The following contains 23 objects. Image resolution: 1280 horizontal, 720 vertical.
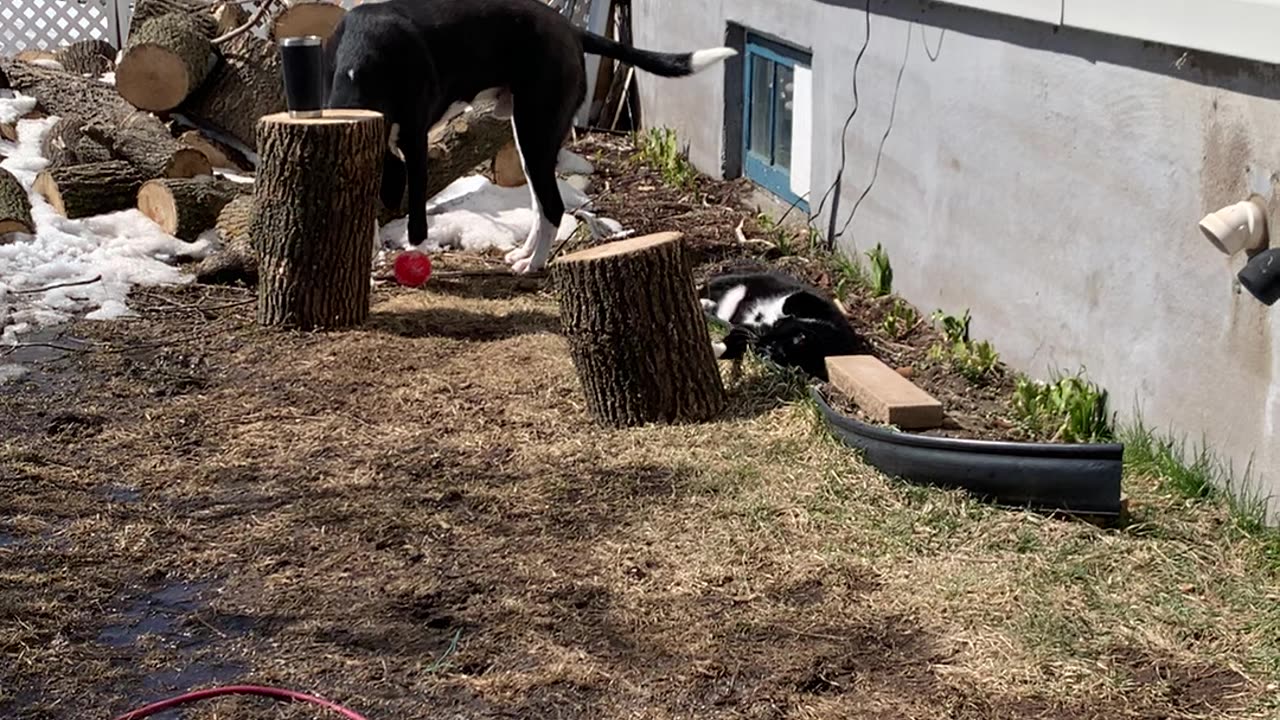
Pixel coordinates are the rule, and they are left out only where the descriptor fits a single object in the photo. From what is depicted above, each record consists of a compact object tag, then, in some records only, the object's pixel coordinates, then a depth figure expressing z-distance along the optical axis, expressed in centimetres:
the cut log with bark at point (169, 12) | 988
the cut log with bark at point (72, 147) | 867
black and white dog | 705
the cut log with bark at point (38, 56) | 1188
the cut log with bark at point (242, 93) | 945
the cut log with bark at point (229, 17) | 1025
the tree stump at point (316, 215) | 634
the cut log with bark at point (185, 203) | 796
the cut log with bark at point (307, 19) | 1023
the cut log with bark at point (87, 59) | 1161
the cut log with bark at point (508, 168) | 919
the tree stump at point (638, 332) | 514
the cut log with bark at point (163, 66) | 930
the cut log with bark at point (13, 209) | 770
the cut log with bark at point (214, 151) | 923
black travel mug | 647
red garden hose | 332
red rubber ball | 737
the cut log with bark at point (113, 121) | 858
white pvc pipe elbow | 403
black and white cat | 569
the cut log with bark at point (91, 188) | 818
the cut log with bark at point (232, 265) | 739
